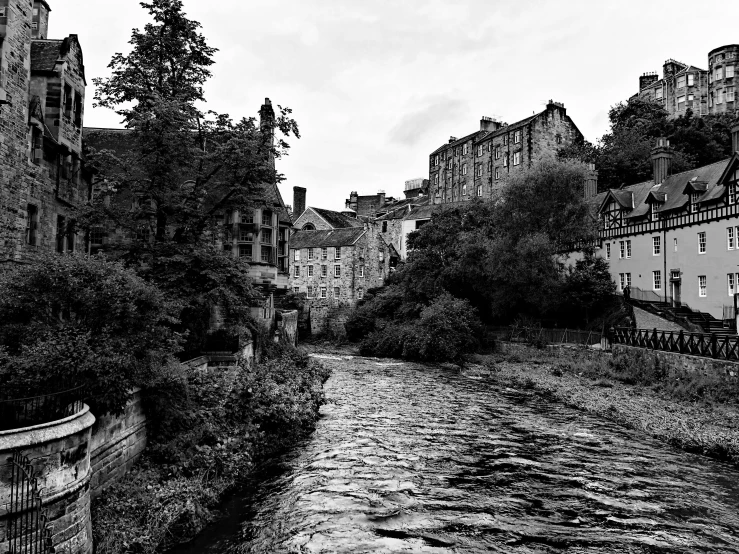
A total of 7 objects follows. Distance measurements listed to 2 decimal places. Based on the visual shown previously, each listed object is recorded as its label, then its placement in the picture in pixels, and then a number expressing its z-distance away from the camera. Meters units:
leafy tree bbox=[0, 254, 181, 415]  9.78
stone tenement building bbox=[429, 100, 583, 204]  70.06
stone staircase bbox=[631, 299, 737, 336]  30.52
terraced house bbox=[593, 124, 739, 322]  33.16
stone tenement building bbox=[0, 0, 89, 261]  16.14
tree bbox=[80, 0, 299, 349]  17.70
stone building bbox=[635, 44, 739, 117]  82.25
